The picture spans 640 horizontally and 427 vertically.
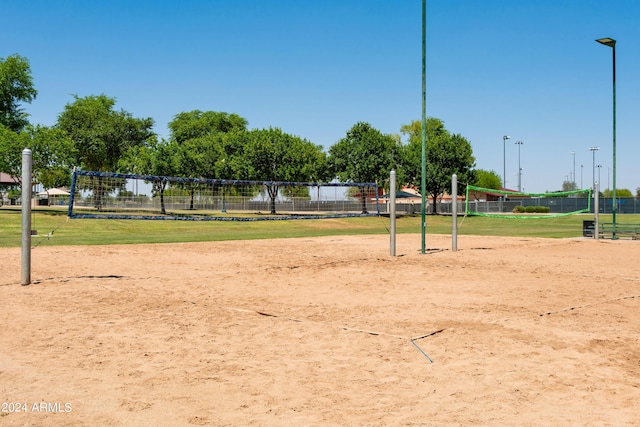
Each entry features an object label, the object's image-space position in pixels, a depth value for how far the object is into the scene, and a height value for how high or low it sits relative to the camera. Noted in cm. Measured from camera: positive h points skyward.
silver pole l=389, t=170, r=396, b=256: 1717 -56
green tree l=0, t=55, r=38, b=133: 5778 +1195
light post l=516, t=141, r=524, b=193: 11481 +714
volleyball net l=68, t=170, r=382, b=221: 2103 +19
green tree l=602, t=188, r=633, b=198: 13625 +340
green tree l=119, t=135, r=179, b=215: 5938 +469
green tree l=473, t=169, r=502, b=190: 13500 +623
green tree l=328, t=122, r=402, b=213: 6066 +523
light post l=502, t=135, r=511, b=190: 10833 +972
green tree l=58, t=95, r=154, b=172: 8019 +1135
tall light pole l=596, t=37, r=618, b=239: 2466 +601
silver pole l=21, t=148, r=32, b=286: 1109 -27
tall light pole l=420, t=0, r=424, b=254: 1772 +382
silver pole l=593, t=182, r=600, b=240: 2469 -33
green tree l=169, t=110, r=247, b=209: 6222 +808
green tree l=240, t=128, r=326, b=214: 5875 +462
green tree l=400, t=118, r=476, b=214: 6406 +479
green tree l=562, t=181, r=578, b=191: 16941 +606
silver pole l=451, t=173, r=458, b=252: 1939 -44
